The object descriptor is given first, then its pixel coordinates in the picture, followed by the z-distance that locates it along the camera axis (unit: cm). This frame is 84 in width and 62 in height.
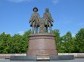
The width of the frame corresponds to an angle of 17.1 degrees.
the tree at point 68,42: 5250
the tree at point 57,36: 5358
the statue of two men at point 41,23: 2434
